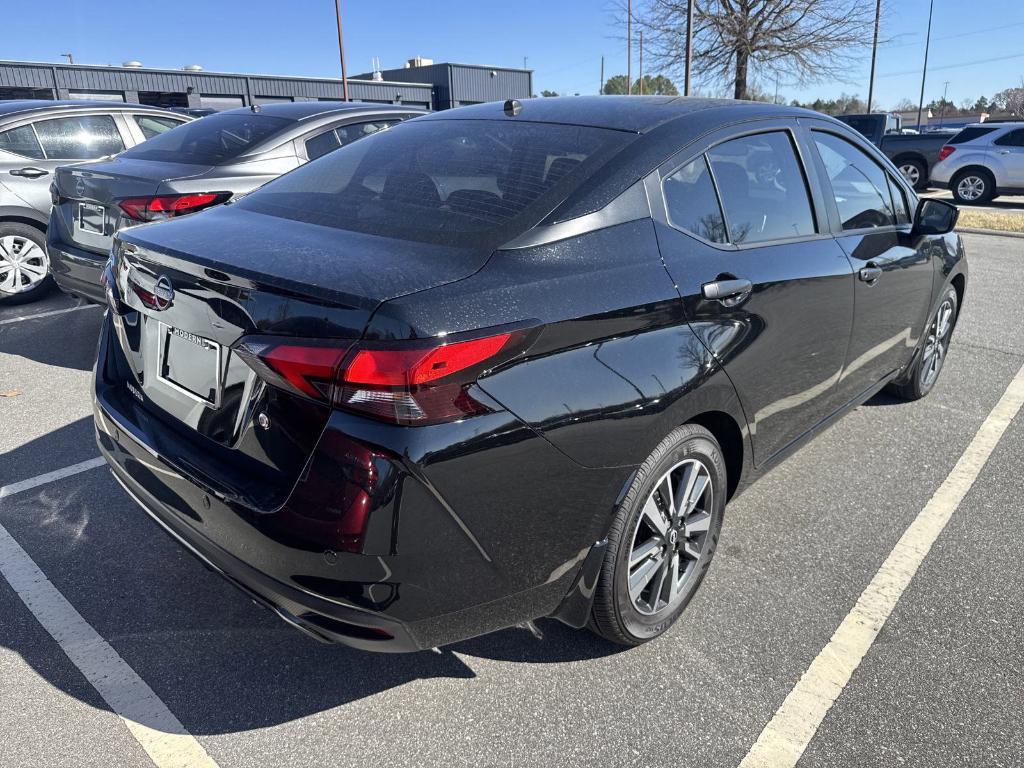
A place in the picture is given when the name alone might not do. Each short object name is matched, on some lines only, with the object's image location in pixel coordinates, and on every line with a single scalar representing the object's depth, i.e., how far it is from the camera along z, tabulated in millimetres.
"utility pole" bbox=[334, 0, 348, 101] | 27264
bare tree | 24453
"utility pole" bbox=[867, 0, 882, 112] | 27097
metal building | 33688
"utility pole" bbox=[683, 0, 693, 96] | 19156
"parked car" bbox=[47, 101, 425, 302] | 4836
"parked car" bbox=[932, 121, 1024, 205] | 15617
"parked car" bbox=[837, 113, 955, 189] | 17531
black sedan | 1798
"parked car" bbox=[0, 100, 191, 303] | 6520
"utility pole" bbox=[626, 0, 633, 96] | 27094
